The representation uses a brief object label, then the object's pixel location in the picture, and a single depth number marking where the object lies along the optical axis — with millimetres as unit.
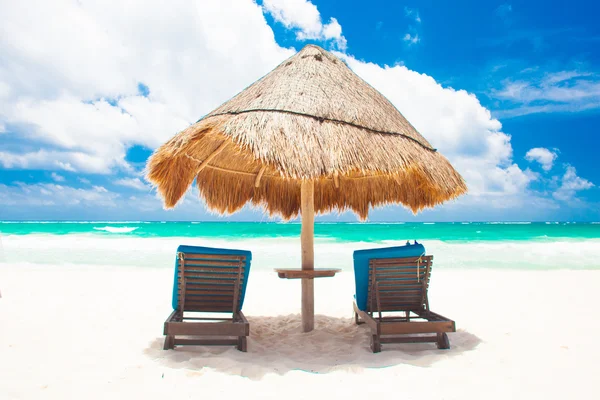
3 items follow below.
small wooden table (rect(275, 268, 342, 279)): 3416
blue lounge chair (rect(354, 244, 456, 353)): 3107
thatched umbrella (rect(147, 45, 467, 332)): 3006
